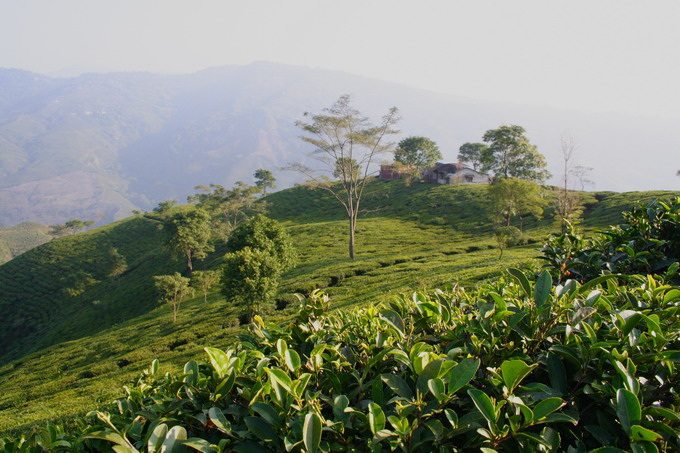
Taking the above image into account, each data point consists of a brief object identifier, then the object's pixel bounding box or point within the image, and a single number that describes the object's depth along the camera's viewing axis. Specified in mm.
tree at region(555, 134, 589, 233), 33453
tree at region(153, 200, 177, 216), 70500
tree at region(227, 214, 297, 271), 25594
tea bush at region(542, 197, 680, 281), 4203
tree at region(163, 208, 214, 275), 40000
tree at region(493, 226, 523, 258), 24516
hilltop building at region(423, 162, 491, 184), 72562
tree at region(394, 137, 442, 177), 83125
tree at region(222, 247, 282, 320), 18469
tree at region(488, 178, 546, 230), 37781
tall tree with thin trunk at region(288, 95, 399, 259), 30734
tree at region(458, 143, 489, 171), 89062
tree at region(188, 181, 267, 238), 56781
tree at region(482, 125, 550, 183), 59781
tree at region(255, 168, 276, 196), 90875
